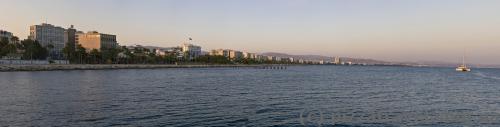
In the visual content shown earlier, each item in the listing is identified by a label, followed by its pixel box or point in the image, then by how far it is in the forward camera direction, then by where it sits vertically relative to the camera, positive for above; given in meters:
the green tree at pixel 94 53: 198.32 +2.89
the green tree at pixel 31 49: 165.12 +3.90
